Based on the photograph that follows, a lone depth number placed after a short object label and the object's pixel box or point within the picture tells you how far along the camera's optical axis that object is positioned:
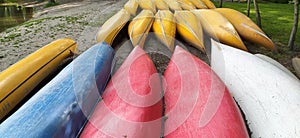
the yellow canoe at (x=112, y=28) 2.69
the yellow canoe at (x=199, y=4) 4.24
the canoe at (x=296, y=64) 2.02
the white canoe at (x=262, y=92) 1.27
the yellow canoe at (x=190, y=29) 2.55
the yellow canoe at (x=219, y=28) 2.50
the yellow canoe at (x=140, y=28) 2.58
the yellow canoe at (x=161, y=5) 4.09
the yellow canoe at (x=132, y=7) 3.92
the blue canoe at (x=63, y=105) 1.16
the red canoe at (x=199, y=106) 1.17
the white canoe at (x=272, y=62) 1.90
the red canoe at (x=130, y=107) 1.15
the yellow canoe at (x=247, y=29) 2.63
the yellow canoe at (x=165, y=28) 2.54
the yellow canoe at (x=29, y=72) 1.60
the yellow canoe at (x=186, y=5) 4.06
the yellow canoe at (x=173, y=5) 3.99
